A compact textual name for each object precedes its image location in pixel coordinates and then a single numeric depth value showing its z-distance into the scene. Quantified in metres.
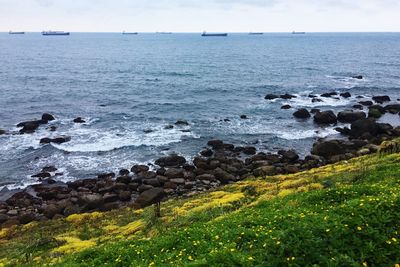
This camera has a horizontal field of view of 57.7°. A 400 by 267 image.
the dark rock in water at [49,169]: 42.38
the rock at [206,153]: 45.69
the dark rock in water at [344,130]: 52.35
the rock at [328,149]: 43.06
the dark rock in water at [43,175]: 40.72
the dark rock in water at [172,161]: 43.34
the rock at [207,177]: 38.22
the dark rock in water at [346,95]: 77.19
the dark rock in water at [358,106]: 66.60
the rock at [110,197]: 34.06
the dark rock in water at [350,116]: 58.34
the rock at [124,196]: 34.99
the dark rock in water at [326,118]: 58.53
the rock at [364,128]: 50.00
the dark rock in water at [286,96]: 78.38
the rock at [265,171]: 38.23
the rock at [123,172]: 41.34
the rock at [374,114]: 59.98
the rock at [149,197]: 32.34
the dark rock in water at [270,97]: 78.44
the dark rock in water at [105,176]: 40.37
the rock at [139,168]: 41.57
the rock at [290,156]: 42.50
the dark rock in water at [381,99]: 71.64
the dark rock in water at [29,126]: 56.12
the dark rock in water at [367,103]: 69.32
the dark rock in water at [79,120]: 60.81
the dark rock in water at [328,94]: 78.07
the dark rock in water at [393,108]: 63.55
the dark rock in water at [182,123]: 59.38
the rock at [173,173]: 39.16
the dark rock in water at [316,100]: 73.50
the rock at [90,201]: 32.59
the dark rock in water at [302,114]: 61.94
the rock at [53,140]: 50.88
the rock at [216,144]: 48.25
